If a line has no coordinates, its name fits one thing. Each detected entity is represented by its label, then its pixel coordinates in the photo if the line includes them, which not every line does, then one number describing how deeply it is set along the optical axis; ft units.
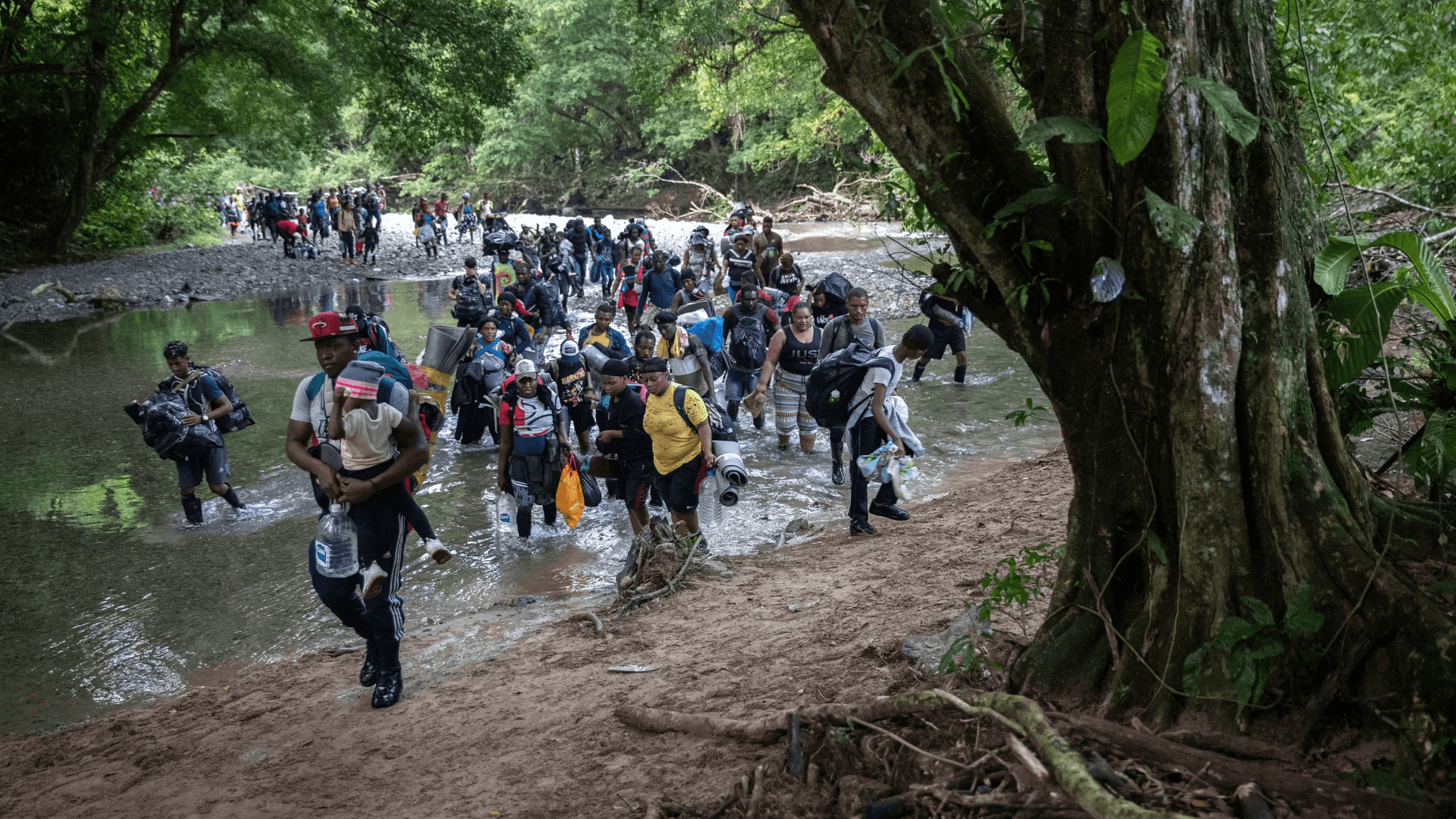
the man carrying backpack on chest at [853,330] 29.37
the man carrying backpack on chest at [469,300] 37.37
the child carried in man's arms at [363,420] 15.88
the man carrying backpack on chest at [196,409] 27.50
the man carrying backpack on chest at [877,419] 24.21
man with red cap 16.08
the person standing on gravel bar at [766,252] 49.29
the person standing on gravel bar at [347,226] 100.17
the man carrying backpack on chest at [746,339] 34.68
